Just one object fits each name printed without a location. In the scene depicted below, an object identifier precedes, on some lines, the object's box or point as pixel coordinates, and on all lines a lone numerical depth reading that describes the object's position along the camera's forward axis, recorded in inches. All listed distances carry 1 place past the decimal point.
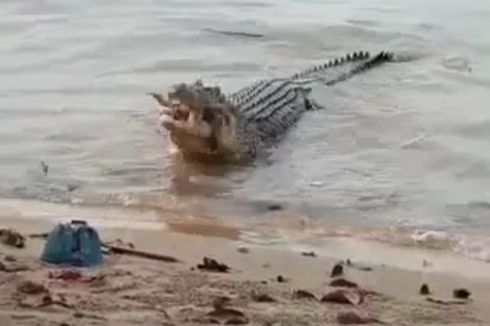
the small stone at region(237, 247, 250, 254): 438.0
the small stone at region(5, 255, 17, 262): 384.9
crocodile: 588.3
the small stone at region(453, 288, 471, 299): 386.5
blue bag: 373.9
